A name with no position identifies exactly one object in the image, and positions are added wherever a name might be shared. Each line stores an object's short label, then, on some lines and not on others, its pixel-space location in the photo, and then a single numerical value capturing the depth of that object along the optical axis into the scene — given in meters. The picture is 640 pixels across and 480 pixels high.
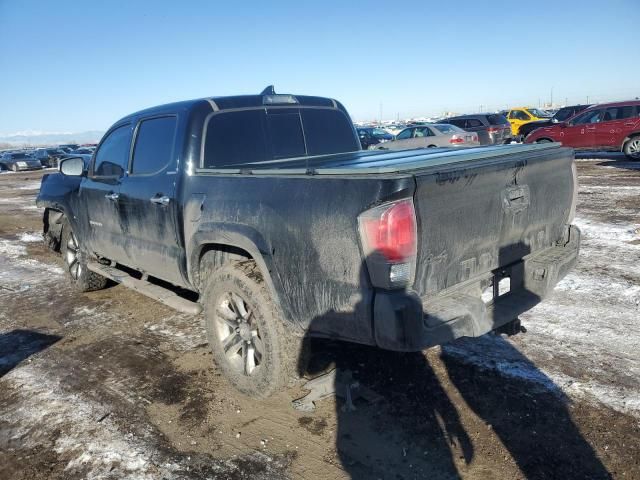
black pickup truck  2.55
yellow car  25.88
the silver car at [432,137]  18.59
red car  15.94
